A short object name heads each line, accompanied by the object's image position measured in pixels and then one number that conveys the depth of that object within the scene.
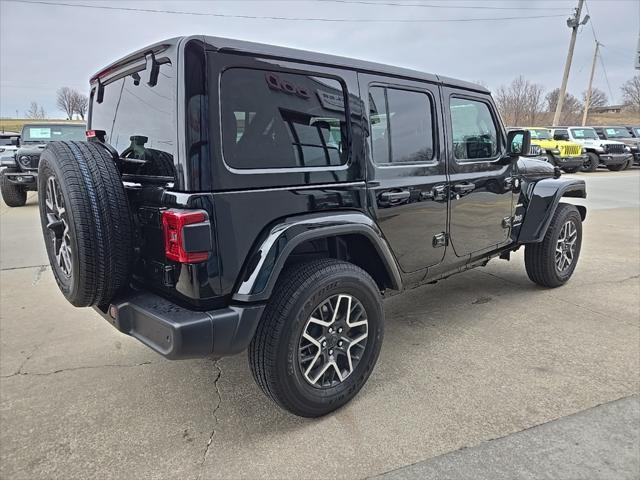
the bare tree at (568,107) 50.07
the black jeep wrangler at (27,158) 9.77
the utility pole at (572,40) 24.89
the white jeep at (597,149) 19.42
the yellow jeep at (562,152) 18.38
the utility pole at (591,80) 38.38
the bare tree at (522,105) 45.91
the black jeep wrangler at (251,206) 2.08
